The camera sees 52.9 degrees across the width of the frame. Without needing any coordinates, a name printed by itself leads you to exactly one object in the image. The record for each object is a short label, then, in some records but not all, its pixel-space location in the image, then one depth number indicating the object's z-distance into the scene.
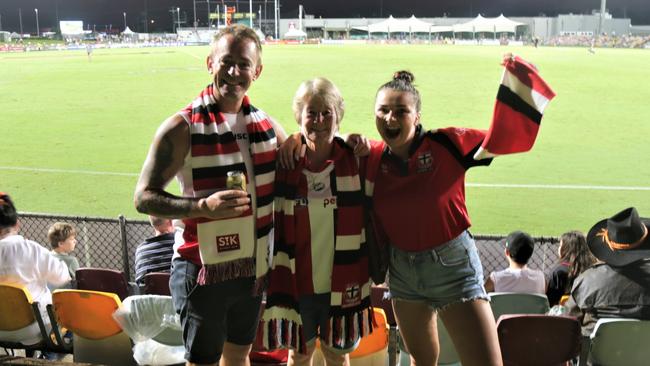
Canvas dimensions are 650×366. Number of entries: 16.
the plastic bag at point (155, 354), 3.10
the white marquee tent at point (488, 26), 49.88
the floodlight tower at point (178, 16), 76.38
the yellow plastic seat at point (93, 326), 3.19
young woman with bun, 2.46
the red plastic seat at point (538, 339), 2.79
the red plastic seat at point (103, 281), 3.93
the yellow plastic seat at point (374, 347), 3.01
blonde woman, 2.48
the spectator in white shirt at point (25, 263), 3.56
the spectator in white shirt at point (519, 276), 3.69
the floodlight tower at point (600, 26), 46.72
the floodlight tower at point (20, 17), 68.01
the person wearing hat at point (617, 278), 3.03
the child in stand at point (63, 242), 4.43
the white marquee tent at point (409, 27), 55.12
